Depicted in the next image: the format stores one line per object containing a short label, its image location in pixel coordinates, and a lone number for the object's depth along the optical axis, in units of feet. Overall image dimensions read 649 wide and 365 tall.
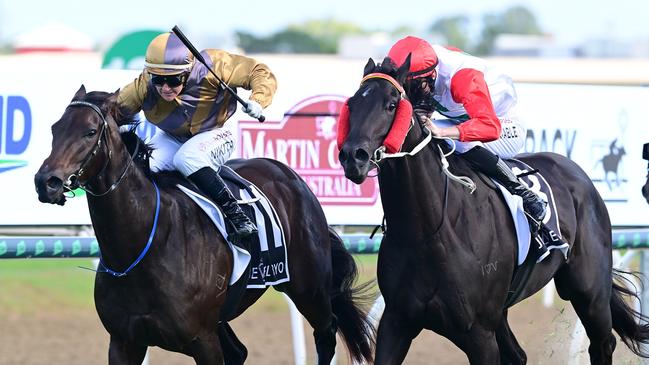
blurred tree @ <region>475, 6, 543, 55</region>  542.80
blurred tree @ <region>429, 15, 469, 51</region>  557.83
